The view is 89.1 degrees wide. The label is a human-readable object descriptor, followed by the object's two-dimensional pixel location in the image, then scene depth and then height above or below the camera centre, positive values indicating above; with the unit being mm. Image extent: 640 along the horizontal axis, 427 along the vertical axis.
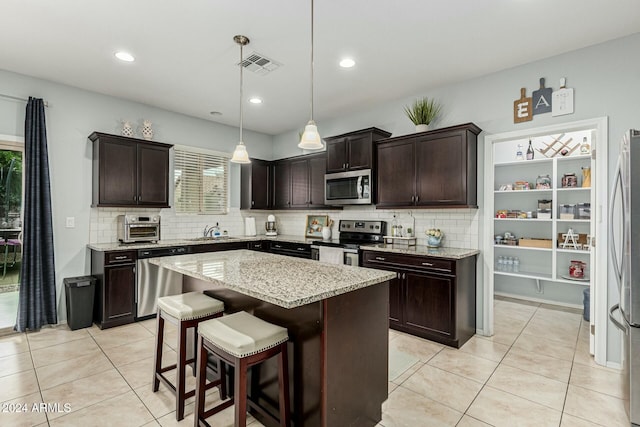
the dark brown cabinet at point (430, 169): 3447 +501
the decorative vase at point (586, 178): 4238 +462
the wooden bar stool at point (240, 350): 1646 -732
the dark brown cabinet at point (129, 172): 3926 +516
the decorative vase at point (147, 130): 4425 +1122
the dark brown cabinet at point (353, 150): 4211 +857
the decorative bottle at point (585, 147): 4293 +873
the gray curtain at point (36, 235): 3502 -248
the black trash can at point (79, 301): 3600 -995
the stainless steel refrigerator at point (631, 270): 1926 -341
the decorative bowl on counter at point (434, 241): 3783 -330
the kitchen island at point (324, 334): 1690 -686
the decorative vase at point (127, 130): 4188 +1064
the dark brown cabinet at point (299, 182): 5070 +507
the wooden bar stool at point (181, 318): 2059 -717
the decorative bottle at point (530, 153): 4738 +877
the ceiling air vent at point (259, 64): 3200 +1527
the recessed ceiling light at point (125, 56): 3100 +1517
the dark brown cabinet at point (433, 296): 3229 -879
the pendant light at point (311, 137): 2396 +559
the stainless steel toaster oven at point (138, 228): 4039 -206
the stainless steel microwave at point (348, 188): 4258 +342
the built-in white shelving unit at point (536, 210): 4445 +40
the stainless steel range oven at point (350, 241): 4066 -399
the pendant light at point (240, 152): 2871 +539
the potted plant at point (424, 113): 3838 +1195
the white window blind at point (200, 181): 4957 +509
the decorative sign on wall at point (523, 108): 3268 +1064
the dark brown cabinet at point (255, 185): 5590 +477
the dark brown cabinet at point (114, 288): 3689 -877
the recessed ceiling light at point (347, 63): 3248 +1525
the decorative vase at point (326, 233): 4991 -314
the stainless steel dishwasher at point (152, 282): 3934 -872
